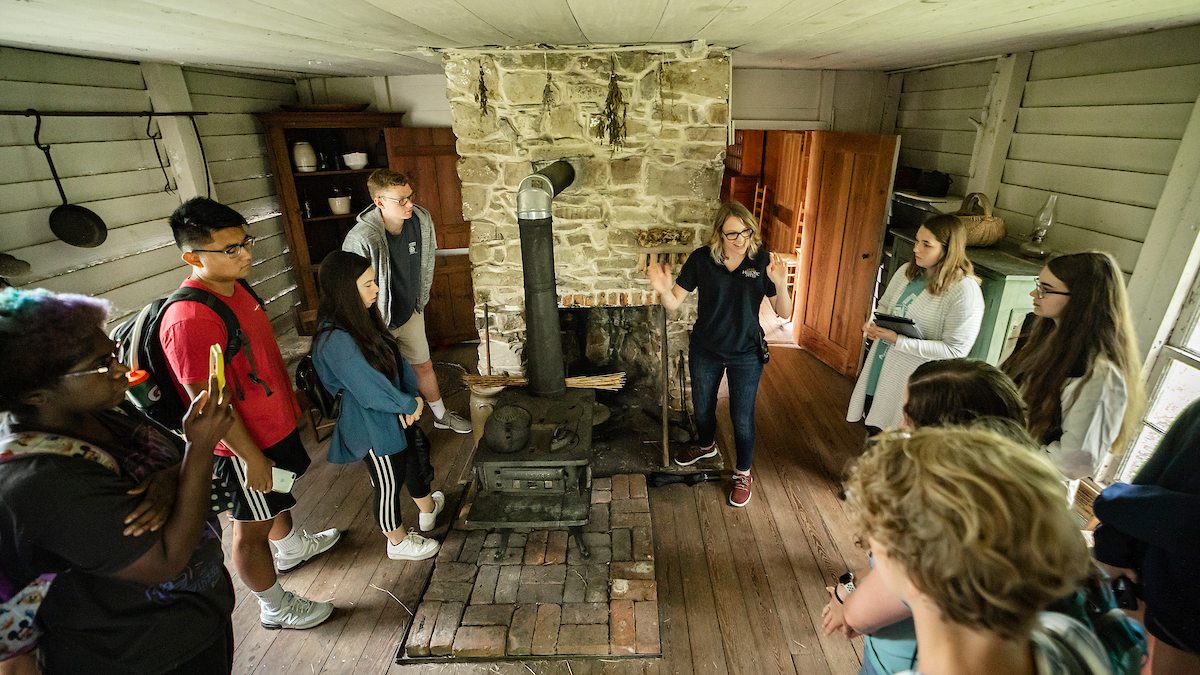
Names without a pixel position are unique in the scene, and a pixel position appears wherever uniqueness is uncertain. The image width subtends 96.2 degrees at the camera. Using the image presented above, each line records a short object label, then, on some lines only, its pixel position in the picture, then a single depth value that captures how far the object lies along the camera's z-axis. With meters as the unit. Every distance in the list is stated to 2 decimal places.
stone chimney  3.12
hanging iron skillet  2.65
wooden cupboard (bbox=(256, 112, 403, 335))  4.20
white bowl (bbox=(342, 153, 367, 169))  4.46
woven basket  3.02
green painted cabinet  2.72
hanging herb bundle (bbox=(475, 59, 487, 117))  3.12
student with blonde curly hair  0.70
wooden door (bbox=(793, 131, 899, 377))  3.89
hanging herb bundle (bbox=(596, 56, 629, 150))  3.13
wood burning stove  2.43
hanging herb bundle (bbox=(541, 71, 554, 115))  3.14
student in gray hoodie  2.97
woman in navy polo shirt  2.67
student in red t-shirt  1.77
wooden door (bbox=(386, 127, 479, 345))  4.42
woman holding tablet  2.36
